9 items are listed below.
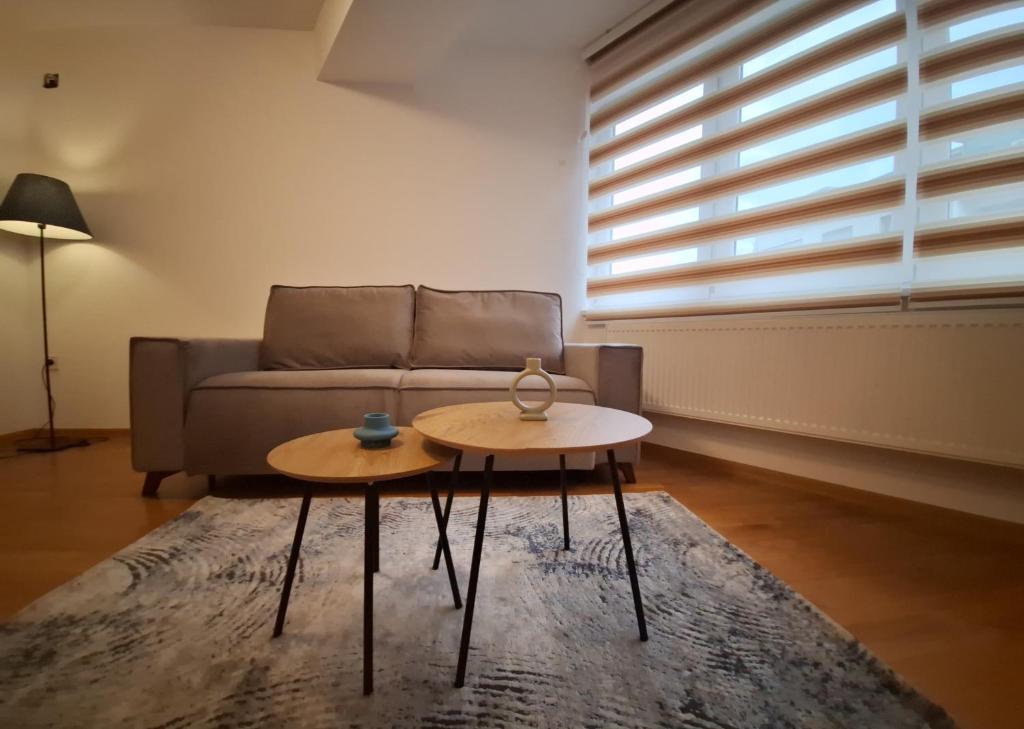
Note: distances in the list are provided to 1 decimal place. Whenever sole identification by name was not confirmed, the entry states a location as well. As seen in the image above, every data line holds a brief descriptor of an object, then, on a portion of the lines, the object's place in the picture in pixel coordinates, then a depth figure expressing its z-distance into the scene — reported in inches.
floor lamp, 81.4
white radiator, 50.8
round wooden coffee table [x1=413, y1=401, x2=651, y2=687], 27.5
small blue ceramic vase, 34.1
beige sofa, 60.1
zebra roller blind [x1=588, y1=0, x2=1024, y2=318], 53.7
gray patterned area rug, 25.5
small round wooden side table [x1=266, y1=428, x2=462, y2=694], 26.6
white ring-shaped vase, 36.8
